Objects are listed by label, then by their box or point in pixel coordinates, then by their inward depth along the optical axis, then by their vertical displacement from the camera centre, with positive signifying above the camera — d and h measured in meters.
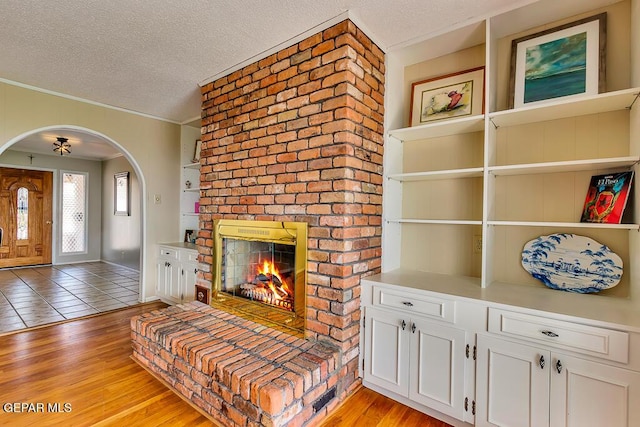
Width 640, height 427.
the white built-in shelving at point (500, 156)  1.73 +0.38
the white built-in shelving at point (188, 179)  4.29 +0.41
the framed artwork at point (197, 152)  4.13 +0.76
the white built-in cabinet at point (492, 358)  1.36 -0.76
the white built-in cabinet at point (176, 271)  3.44 -0.76
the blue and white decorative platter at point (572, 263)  1.75 -0.30
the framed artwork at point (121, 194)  6.25 +0.26
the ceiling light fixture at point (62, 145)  4.72 +0.97
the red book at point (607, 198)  1.67 +0.09
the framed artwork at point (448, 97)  2.14 +0.85
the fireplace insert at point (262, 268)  2.16 -0.49
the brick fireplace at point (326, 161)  1.96 +0.34
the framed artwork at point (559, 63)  1.73 +0.90
